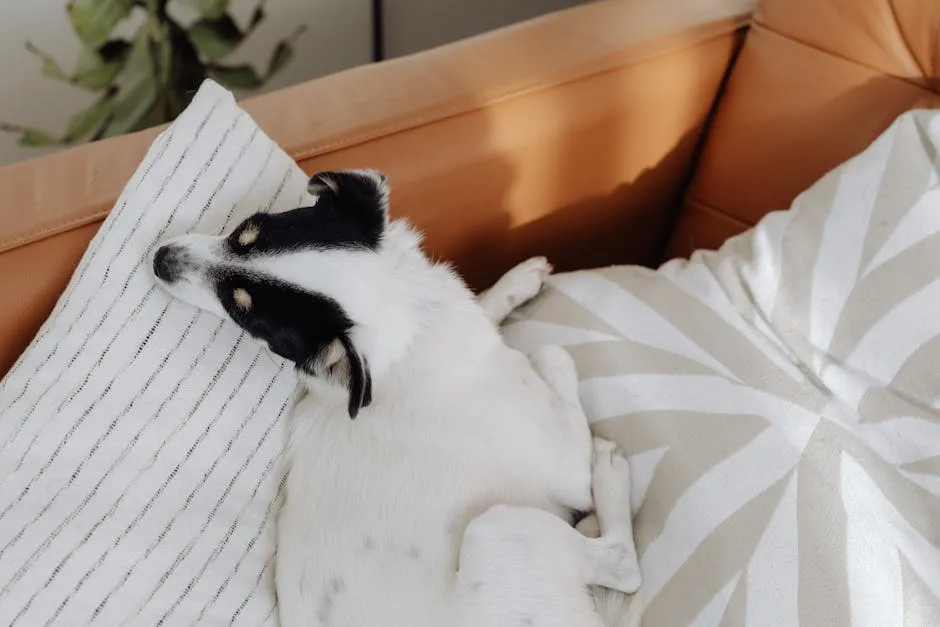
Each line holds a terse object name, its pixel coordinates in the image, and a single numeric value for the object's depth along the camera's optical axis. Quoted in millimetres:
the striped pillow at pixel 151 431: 1019
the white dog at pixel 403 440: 1036
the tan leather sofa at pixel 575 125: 1170
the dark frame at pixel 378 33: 2316
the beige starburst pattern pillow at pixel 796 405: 961
